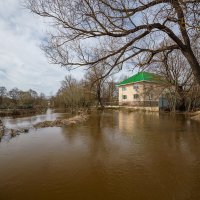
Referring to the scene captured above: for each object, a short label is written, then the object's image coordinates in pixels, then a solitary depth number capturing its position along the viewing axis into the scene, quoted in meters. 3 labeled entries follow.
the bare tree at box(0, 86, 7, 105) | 53.12
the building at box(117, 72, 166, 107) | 25.41
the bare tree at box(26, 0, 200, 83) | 4.89
